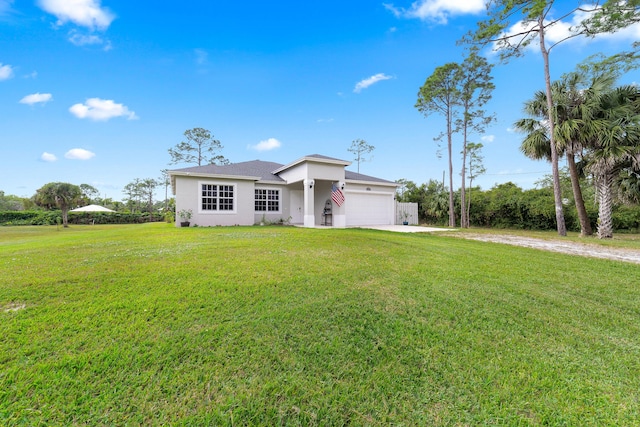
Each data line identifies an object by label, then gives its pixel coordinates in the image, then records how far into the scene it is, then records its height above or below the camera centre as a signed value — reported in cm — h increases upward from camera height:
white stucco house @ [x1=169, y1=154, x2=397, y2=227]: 1323 +134
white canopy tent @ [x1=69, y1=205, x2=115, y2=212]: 2525 +91
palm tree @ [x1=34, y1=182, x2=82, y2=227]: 2047 +206
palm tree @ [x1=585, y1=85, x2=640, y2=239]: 948 +286
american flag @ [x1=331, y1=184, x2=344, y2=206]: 1402 +110
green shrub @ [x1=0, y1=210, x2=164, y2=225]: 2452 +2
